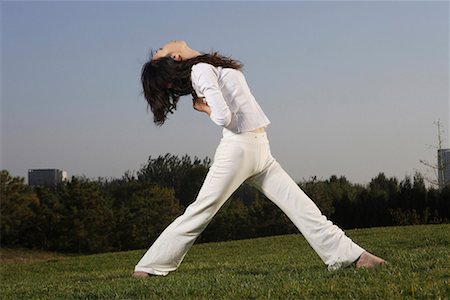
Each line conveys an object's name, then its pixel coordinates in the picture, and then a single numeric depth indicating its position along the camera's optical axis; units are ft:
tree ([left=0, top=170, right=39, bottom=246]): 87.35
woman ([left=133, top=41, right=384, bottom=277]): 18.66
